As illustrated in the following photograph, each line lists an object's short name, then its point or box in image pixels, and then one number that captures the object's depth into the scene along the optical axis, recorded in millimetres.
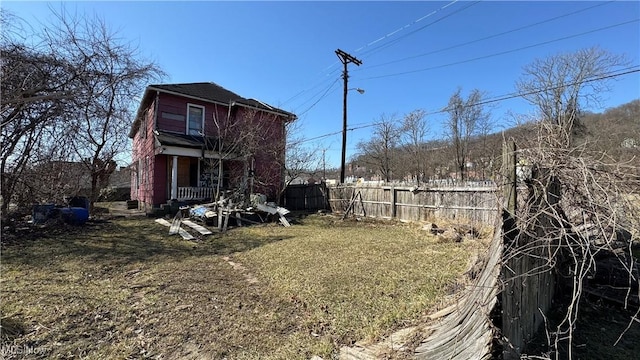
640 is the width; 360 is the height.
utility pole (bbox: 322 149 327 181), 18327
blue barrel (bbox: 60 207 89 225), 9555
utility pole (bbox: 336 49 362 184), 16703
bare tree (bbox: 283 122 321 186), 17000
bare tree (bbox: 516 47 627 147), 16645
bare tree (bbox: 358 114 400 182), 32625
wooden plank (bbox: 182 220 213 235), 9010
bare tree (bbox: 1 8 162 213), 4766
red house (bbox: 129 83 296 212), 13430
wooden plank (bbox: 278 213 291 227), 10883
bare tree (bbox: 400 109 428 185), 30688
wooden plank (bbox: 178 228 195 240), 8387
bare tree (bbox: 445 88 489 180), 27312
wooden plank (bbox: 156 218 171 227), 10428
